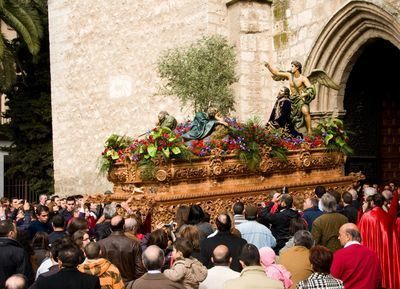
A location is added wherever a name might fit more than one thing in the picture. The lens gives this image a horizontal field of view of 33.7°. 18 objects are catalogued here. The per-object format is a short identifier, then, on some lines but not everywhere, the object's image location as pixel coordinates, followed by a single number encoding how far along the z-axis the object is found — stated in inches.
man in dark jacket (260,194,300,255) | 305.1
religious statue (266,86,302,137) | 505.7
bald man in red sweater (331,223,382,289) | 220.2
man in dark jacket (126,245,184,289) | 186.7
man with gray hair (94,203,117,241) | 299.6
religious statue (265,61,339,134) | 520.4
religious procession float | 418.3
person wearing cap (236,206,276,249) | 279.7
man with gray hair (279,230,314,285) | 226.1
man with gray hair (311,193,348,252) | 274.1
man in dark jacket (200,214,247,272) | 242.7
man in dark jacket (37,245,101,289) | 181.0
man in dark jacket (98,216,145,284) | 246.1
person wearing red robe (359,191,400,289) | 286.8
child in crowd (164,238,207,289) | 193.8
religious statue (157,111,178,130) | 468.4
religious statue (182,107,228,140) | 455.8
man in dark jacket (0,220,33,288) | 232.5
